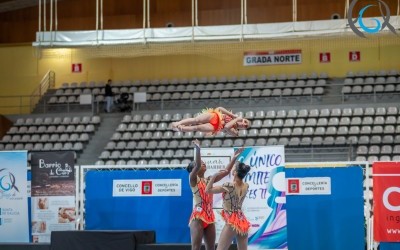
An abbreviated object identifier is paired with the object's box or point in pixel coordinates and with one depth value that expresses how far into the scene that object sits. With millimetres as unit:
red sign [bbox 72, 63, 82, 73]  28922
